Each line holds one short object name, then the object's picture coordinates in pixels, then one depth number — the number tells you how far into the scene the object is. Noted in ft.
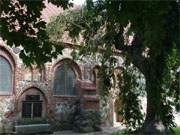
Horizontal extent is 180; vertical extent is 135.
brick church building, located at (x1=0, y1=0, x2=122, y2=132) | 59.06
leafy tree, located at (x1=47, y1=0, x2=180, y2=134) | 37.39
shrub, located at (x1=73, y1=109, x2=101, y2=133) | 63.05
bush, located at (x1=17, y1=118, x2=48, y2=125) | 58.54
